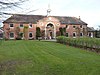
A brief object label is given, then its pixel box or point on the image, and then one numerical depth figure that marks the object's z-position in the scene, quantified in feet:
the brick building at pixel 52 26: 85.53
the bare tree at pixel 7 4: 9.89
